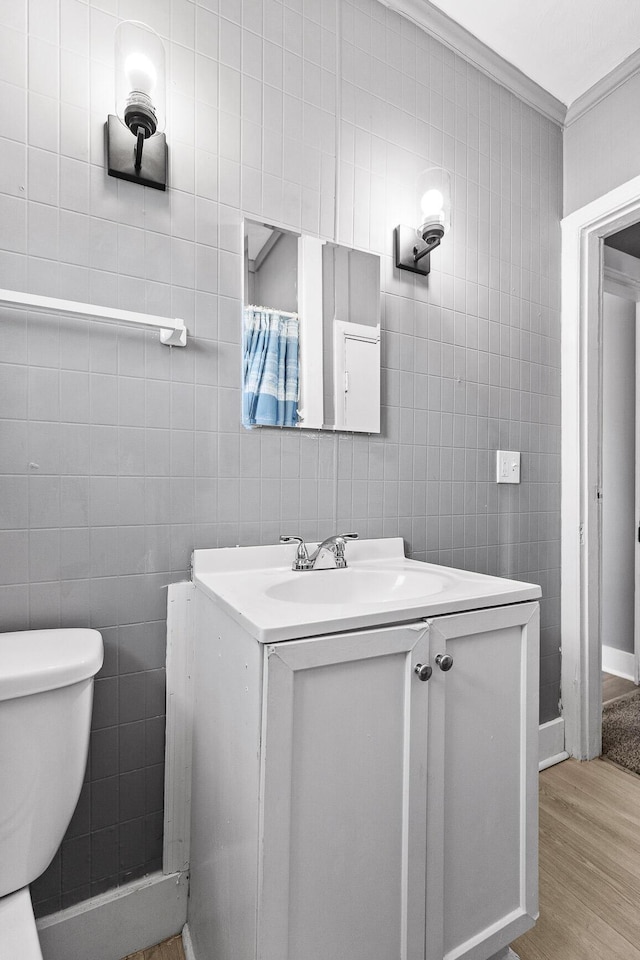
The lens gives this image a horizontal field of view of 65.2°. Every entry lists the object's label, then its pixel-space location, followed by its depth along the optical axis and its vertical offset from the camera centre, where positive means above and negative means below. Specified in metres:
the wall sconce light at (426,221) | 1.42 +0.76
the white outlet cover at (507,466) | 1.71 +0.08
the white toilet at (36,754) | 0.79 -0.44
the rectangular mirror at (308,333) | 1.24 +0.41
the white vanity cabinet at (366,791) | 0.75 -0.52
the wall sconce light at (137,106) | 1.00 +0.77
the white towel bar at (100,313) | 0.94 +0.35
